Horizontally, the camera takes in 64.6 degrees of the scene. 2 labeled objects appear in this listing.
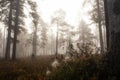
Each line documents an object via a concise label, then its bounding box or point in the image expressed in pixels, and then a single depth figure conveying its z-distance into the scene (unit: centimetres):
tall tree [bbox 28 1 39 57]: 1015
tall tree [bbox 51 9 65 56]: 2058
